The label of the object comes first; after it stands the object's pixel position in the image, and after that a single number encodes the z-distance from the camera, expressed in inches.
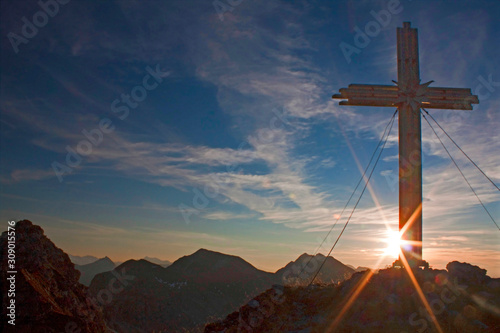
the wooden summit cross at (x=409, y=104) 478.9
